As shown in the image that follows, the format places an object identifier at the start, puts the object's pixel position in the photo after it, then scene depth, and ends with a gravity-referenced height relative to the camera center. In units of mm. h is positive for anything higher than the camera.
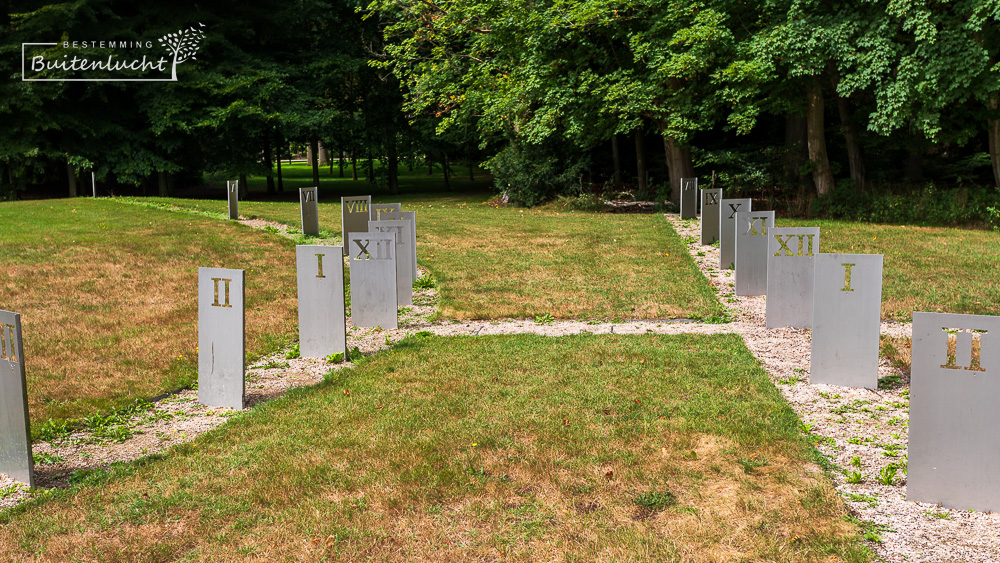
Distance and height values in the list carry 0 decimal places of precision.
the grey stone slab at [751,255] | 10672 -960
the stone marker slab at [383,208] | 11945 -372
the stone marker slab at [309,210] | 17141 -561
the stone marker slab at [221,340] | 6328 -1228
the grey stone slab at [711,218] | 15203 -694
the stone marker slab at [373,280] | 9031 -1083
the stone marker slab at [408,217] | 11058 -488
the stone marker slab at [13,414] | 4805 -1378
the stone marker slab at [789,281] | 8797 -1069
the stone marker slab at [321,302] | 7742 -1139
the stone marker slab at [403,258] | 10531 -987
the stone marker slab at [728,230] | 12534 -766
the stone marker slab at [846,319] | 6648 -1133
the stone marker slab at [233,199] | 20375 -378
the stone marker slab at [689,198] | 20594 -409
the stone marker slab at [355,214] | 13172 -500
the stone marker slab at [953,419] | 4418 -1315
